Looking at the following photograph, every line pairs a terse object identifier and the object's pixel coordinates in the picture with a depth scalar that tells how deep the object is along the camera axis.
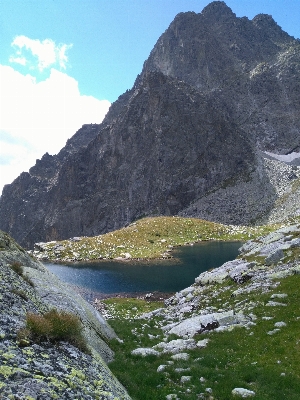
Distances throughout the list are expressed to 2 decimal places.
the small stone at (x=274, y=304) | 21.23
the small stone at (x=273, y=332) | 17.72
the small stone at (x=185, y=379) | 13.47
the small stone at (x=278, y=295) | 22.26
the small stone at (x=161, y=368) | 14.58
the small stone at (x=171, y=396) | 11.70
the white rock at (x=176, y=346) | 18.02
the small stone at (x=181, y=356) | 16.34
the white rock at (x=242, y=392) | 11.99
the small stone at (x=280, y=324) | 18.31
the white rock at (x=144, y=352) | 17.34
